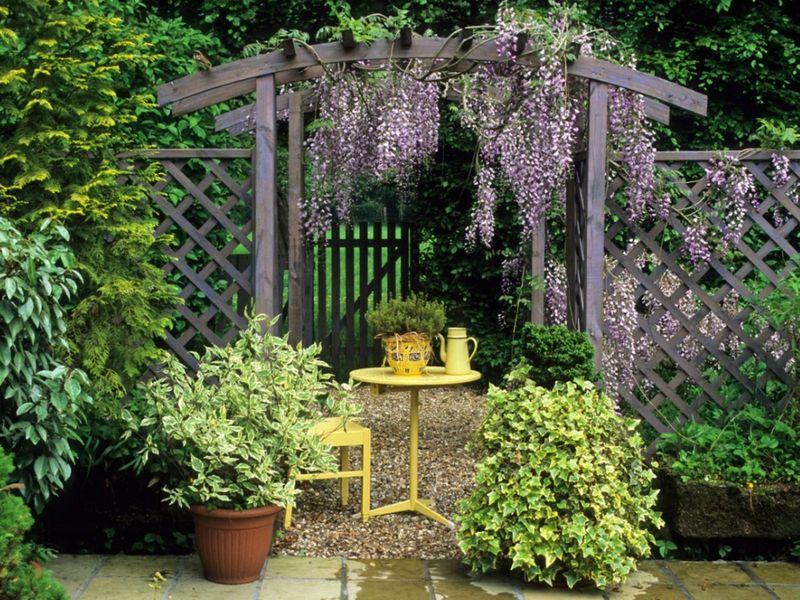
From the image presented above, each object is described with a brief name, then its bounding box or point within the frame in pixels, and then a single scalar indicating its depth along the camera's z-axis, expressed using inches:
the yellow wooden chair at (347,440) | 185.0
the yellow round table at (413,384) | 181.0
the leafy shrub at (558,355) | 165.9
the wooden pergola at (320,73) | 177.2
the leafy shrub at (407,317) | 185.9
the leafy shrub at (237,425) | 152.4
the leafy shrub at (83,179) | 162.2
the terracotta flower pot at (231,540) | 152.6
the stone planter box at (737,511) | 168.6
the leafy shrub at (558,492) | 150.1
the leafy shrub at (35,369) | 137.1
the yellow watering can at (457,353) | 190.1
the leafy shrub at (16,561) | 105.3
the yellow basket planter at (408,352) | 185.2
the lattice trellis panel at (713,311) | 187.5
